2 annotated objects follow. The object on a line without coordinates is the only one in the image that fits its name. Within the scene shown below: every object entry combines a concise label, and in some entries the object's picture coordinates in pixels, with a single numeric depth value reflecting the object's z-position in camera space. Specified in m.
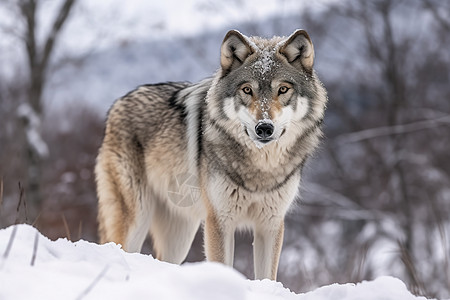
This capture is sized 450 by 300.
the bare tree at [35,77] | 23.78
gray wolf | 7.37
